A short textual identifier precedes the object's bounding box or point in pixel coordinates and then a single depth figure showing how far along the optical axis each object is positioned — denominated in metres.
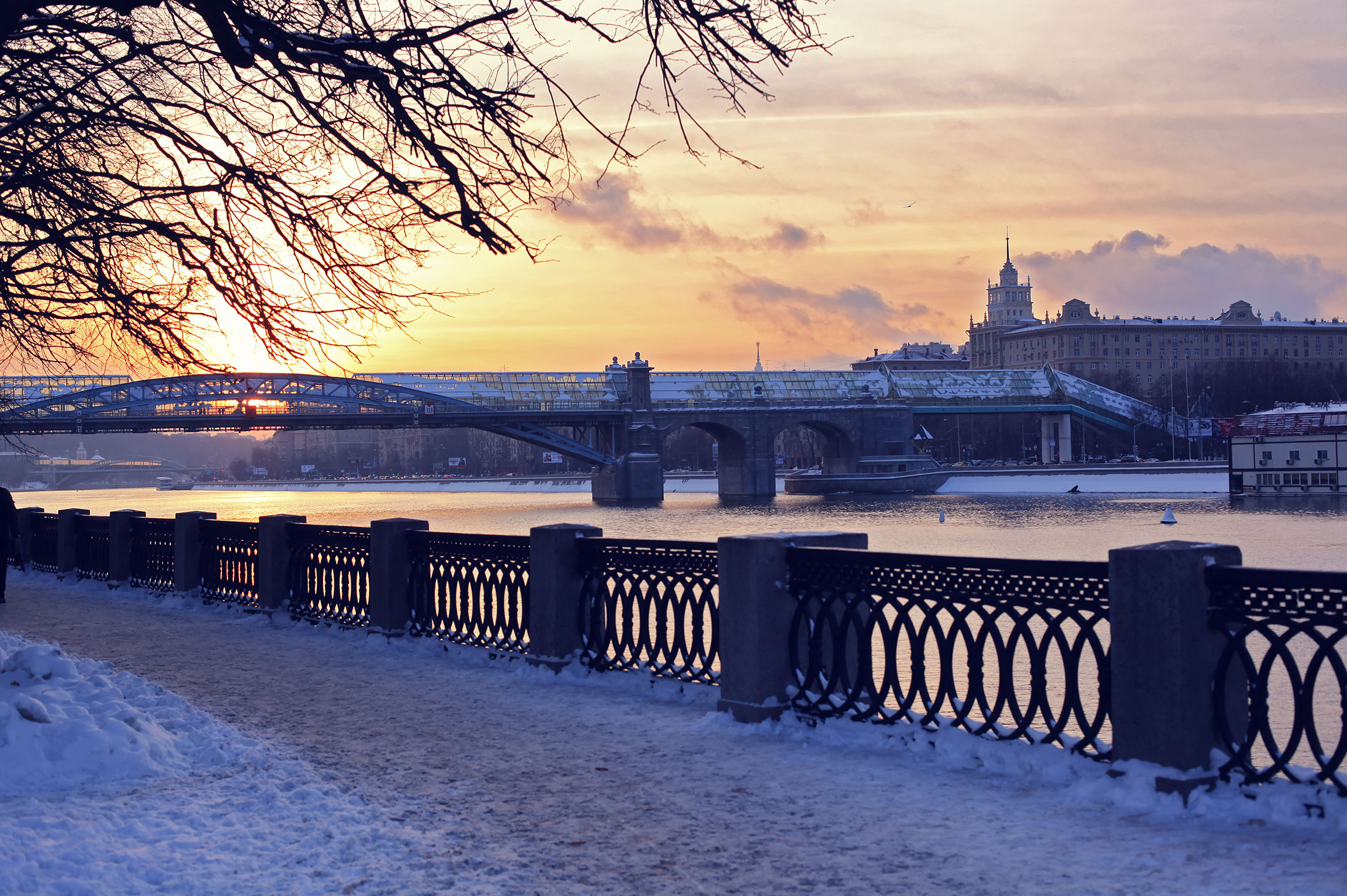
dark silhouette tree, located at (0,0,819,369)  7.16
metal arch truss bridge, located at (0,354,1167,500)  76.88
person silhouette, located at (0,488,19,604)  16.23
